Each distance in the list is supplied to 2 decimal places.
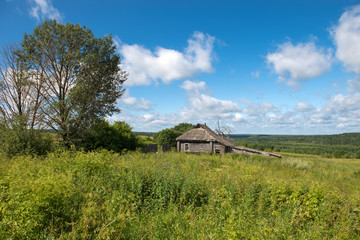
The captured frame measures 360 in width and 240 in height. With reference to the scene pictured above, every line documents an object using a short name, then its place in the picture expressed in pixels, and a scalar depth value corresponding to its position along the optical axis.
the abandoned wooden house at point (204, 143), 28.30
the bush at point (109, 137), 16.90
